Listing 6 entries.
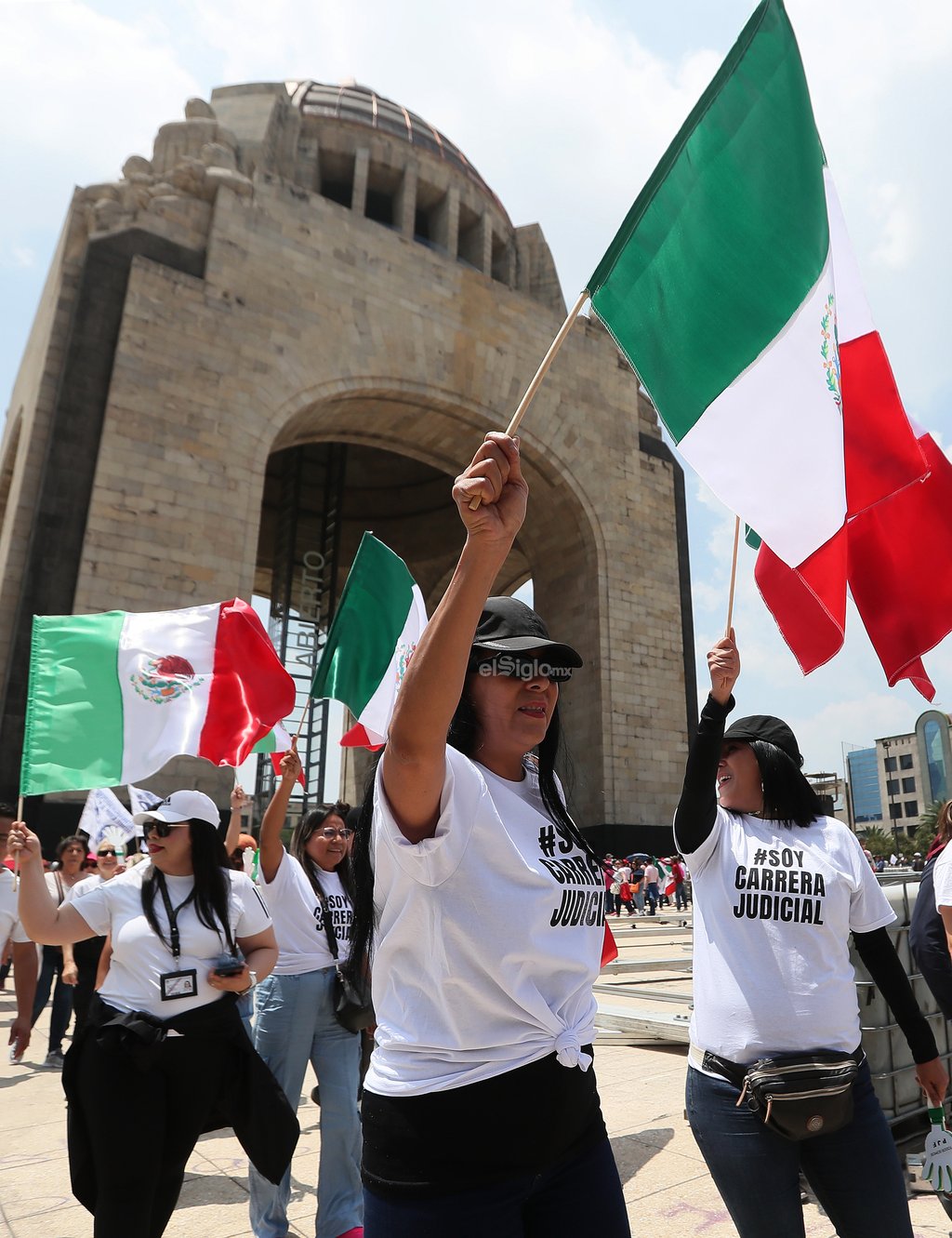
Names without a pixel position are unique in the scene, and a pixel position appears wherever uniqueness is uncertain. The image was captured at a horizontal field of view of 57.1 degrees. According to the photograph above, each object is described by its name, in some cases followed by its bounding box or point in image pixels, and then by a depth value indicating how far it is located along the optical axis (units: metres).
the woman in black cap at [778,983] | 1.97
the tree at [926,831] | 41.84
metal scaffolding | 19.75
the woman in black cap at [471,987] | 1.40
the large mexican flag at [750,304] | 2.67
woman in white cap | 2.52
